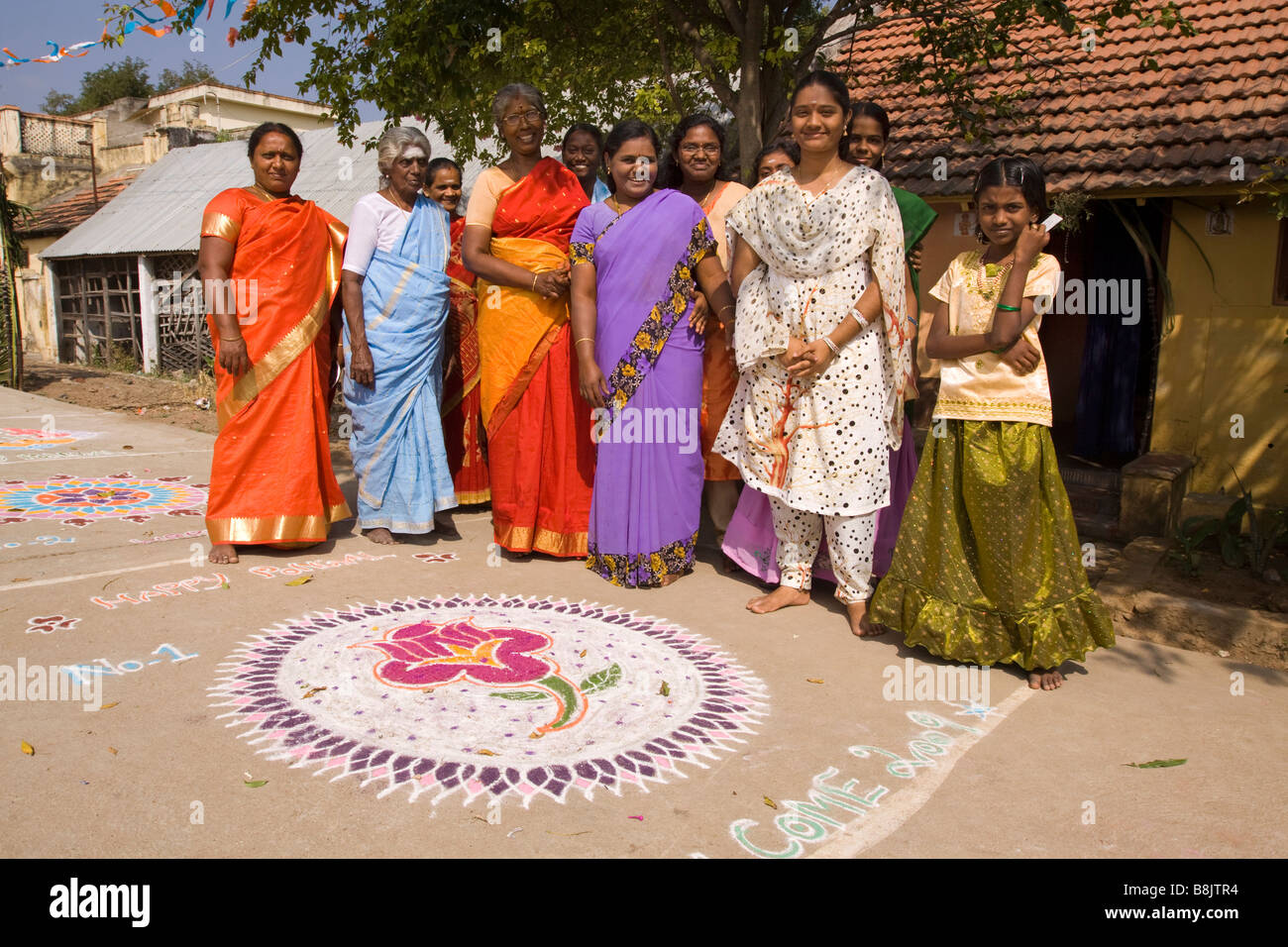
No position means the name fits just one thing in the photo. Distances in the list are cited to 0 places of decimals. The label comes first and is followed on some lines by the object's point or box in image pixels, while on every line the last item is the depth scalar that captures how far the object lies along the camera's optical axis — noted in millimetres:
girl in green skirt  3447
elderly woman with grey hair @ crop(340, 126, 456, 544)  5000
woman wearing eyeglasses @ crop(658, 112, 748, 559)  4594
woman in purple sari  4441
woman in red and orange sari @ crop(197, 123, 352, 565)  4680
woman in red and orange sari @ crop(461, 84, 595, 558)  4816
